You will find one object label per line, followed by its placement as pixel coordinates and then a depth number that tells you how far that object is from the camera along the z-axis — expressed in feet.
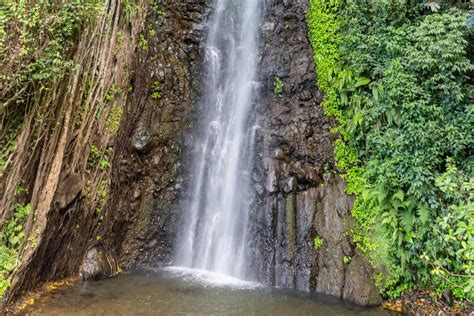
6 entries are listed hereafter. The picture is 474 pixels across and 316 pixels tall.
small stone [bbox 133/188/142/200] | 23.68
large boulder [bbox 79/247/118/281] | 19.17
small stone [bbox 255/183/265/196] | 23.35
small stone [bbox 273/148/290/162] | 23.97
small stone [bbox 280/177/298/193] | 22.30
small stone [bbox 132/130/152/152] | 24.29
